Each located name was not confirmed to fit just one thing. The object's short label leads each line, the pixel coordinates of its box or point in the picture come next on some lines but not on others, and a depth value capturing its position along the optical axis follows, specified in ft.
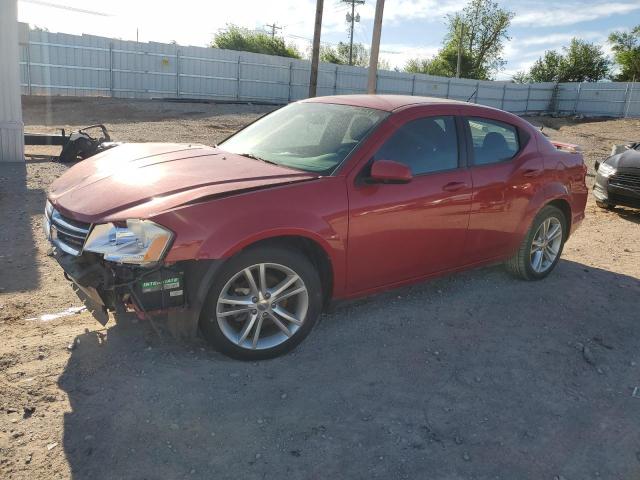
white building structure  30.83
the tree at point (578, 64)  176.35
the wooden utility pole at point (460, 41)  173.37
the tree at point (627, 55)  161.79
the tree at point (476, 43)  193.30
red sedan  10.52
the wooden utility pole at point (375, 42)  58.08
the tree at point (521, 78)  193.75
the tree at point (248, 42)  143.41
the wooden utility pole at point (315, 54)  79.00
